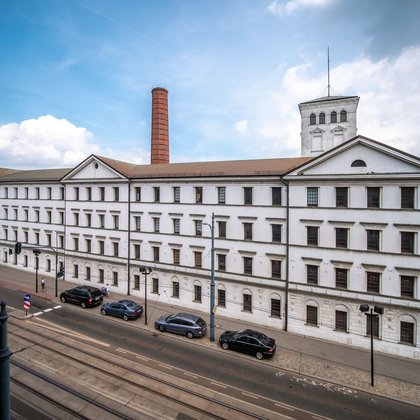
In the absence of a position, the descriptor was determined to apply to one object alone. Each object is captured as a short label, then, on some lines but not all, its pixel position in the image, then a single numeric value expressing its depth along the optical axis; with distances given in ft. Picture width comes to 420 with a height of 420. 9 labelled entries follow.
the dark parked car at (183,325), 75.51
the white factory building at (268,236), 71.36
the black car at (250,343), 65.98
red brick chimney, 148.23
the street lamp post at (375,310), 57.72
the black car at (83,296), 94.89
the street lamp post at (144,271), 84.17
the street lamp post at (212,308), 74.17
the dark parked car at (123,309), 85.87
